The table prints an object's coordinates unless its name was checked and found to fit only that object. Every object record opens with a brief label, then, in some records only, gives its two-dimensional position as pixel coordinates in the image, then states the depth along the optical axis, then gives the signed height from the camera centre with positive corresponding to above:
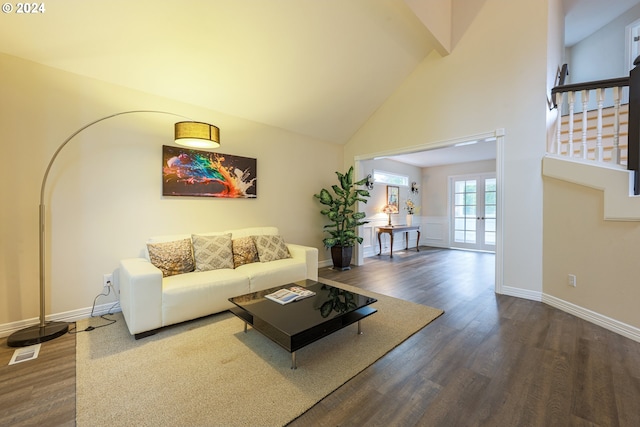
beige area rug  1.47 -1.16
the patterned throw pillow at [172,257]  2.76 -0.52
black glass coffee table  1.83 -0.83
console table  6.14 -0.48
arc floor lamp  2.21 -0.60
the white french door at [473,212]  6.82 -0.05
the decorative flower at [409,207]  7.38 +0.09
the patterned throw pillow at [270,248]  3.47 -0.53
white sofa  2.27 -0.80
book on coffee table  2.32 -0.80
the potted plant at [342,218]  4.79 -0.16
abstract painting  3.22 +0.49
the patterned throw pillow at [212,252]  2.99 -0.51
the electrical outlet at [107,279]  2.81 -0.77
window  6.56 +0.86
